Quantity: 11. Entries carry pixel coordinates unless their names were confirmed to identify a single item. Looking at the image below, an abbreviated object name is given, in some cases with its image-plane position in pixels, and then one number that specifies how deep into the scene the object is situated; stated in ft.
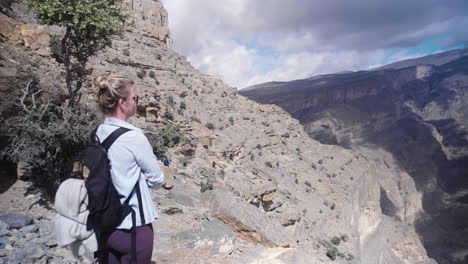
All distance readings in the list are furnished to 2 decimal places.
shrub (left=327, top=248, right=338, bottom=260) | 54.45
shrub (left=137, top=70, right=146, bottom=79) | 69.19
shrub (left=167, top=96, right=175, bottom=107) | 67.30
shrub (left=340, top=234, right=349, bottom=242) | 77.08
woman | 6.44
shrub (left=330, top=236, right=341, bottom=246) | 70.83
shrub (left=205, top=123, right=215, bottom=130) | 77.36
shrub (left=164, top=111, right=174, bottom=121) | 55.02
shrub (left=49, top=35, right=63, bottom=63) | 37.01
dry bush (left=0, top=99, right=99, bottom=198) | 19.88
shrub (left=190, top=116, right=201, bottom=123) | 72.28
